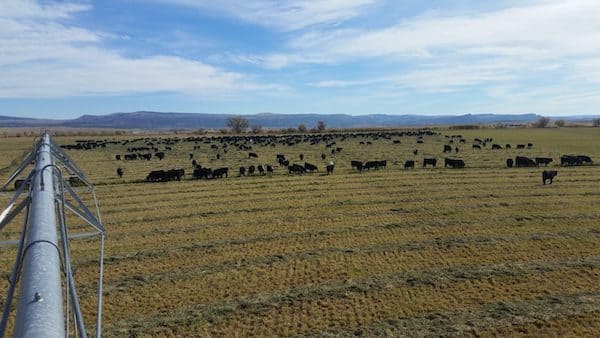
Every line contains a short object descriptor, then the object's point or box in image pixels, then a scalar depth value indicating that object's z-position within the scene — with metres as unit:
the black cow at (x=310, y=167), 37.19
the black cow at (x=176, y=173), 34.58
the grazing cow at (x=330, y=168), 36.23
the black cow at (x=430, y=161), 39.03
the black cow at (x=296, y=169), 36.89
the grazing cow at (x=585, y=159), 39.56
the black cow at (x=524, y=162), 38.53
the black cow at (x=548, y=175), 29.31
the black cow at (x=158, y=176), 34.16
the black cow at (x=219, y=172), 35.22
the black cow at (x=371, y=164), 38.14
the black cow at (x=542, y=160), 38.02
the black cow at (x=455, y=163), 38.25
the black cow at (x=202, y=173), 35.28
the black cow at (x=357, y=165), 38.06
